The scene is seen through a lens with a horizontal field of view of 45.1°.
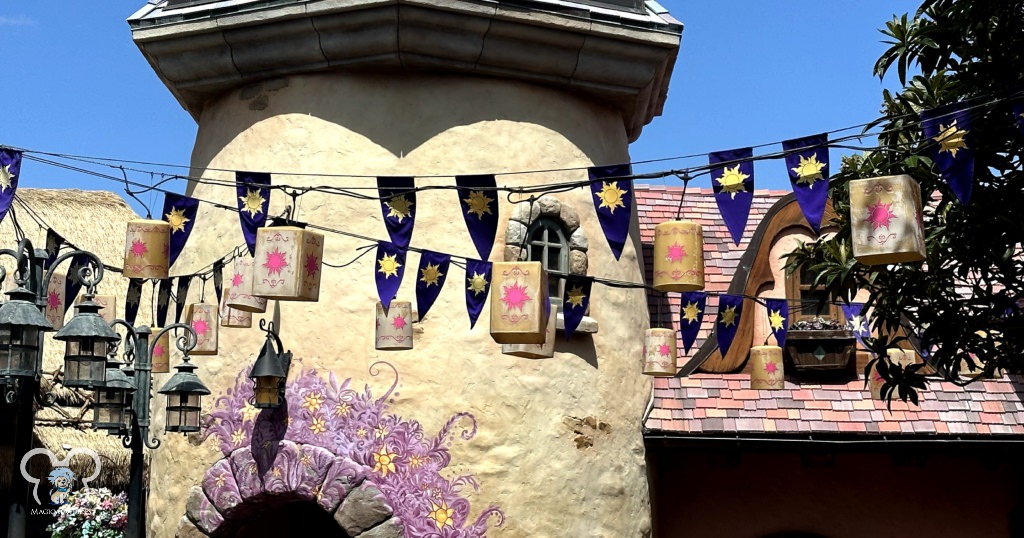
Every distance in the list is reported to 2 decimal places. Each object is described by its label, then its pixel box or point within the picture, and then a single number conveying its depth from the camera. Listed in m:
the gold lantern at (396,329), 11.16
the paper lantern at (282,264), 9.07
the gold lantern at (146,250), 10.01
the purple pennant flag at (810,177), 8.10
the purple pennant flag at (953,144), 7.54
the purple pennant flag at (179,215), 10.38
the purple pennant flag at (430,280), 10.69
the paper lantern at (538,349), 10.52
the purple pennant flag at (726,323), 11.82
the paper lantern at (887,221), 7.45
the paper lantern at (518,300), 8.95
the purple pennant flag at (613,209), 9.46
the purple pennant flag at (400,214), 9.74
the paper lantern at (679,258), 9.12
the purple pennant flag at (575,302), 10.80
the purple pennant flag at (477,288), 10.30
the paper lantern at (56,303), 11.15
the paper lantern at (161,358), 11.89
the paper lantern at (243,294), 10.49
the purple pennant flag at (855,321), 13.56
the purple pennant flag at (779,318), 12.01
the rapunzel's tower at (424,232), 11.47
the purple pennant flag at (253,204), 9.77
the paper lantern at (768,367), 13.14
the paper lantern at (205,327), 11.52
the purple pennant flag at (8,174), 8.88
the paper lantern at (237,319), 11.63
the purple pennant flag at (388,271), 10.30
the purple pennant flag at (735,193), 8.48
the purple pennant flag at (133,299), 11.45
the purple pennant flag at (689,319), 11.92
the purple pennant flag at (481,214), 9.65
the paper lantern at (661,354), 12.22
